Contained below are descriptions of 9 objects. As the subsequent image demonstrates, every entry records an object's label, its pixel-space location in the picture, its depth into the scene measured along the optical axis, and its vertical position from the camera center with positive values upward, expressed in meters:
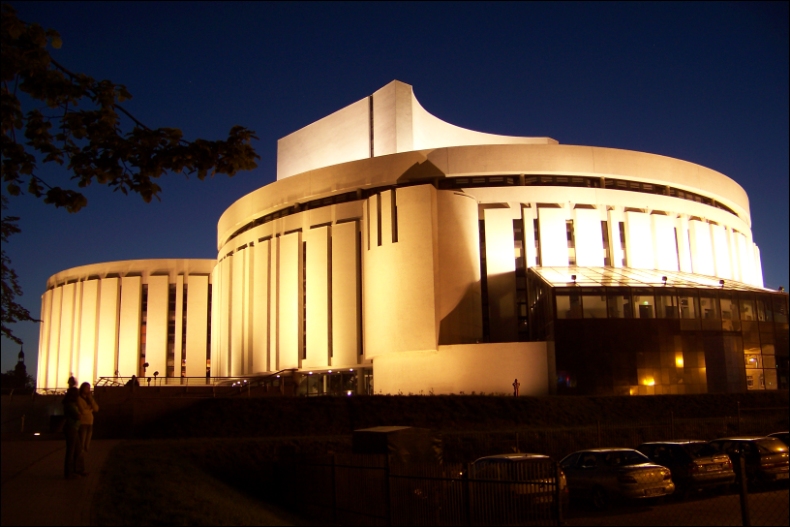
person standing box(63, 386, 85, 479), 15.70 -0.45
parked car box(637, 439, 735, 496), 19.16 -1.69
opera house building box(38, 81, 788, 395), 41.69 +8.53
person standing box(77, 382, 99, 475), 16.48 -0.01
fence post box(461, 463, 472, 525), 13.69 -1.65
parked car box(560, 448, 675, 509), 18.02 -1.76
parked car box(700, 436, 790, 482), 19.48 -1.47
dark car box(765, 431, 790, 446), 22.91 -1.19
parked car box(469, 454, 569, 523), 13.35 -1.53
